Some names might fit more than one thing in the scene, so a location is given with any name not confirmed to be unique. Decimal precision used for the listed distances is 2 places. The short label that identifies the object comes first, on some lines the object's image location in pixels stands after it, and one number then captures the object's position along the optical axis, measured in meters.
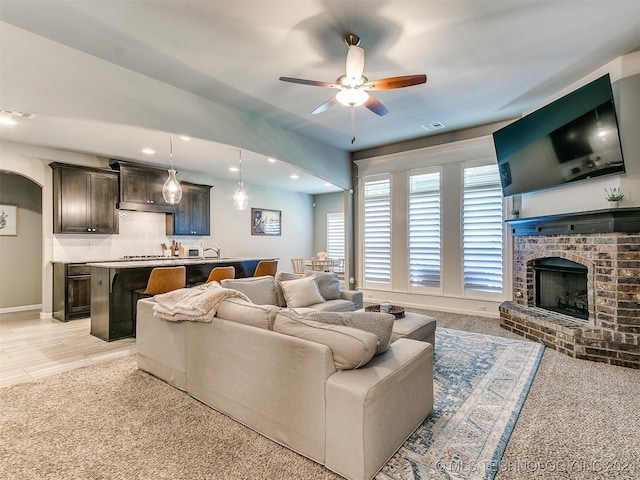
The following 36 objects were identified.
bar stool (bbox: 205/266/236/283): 4.91
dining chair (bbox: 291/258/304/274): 8.19
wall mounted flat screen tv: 3.29
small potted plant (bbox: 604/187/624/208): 3.27
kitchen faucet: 7.23
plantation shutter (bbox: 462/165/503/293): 5.12
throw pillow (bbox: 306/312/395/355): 2.00
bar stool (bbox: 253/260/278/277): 5.66
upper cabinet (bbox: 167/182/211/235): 6.77
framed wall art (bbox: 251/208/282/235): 8.47
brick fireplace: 3.21
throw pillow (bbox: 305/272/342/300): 4.34
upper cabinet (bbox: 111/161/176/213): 5.90
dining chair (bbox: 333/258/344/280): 8.91
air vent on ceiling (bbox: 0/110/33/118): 3.86
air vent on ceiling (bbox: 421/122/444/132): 5.07
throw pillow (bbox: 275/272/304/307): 4.00
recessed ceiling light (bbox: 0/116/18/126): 4.03
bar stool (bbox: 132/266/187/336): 4.09
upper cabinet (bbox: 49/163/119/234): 5.31
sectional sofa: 1.65
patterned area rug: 1.77
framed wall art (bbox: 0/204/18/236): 5.73
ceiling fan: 2.69
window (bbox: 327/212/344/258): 9.70
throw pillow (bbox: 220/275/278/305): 3.58
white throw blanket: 2.44
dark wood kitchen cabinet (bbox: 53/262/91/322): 5.14
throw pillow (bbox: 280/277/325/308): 3.89
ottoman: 2.90
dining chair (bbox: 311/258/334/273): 7.37
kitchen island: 4.05
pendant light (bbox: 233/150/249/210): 5.29
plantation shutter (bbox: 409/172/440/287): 5.74
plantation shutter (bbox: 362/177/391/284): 6.32
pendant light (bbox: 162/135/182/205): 4.42
